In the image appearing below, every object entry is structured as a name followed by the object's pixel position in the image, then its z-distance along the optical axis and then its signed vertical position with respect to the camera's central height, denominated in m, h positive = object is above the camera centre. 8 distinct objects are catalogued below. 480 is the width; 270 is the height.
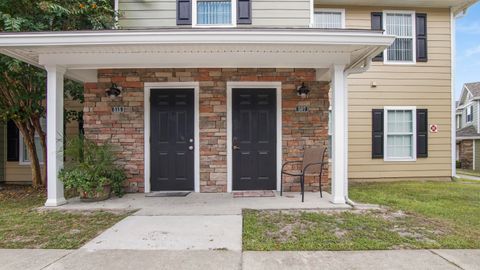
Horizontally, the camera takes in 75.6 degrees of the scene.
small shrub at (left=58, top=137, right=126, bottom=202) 5.11 -0.63
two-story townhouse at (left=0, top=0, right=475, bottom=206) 4.59 +0.94
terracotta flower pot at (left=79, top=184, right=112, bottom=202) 5.26 -1.07
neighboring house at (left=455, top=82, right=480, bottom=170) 15.75 +0.24
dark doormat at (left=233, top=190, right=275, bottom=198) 5.62 -1.12
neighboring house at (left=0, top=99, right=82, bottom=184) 8.02 -0.73
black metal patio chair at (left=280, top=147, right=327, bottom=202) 5.46 -0.48
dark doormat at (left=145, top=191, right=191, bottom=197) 5.70 -1.14
